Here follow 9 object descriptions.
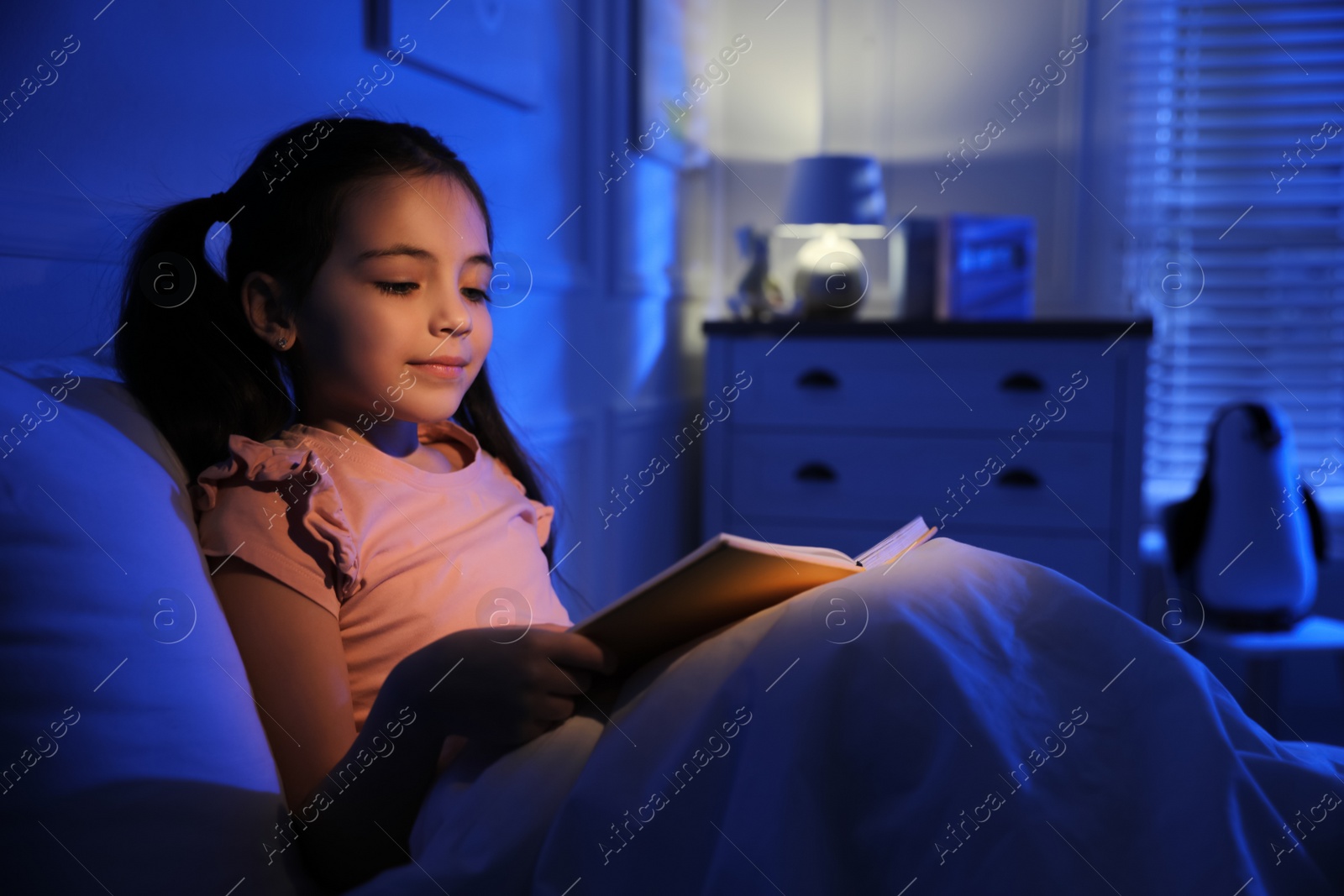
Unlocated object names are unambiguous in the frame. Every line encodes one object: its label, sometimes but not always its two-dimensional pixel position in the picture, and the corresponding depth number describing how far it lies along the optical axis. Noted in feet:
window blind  9.28
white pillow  1.83
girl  2.40
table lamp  9.07
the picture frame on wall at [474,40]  4.73
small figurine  9.34
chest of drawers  7.89
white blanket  1.80
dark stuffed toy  6.57
